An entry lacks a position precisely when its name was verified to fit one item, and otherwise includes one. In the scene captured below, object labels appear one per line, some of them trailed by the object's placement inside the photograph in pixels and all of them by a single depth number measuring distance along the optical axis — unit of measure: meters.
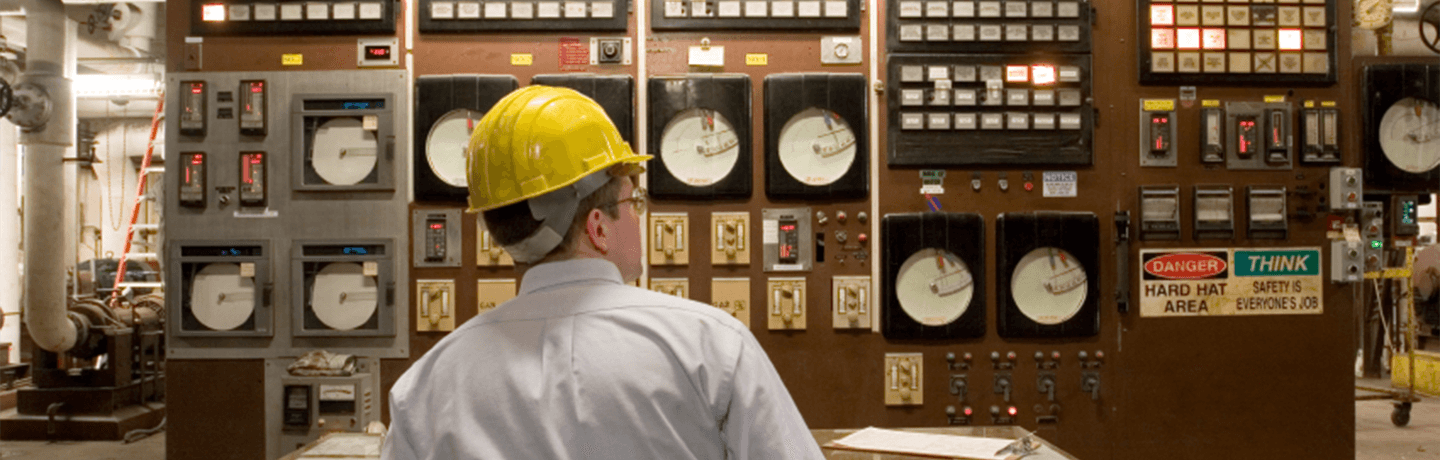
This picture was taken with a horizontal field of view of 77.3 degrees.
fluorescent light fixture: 8.29
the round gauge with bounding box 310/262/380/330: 3.83
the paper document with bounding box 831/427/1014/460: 2.25
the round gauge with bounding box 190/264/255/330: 3.85
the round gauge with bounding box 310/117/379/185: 3.84
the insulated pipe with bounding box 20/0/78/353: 5.34
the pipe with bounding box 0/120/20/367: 8.57
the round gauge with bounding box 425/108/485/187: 3.79
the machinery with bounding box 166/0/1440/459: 3.79
